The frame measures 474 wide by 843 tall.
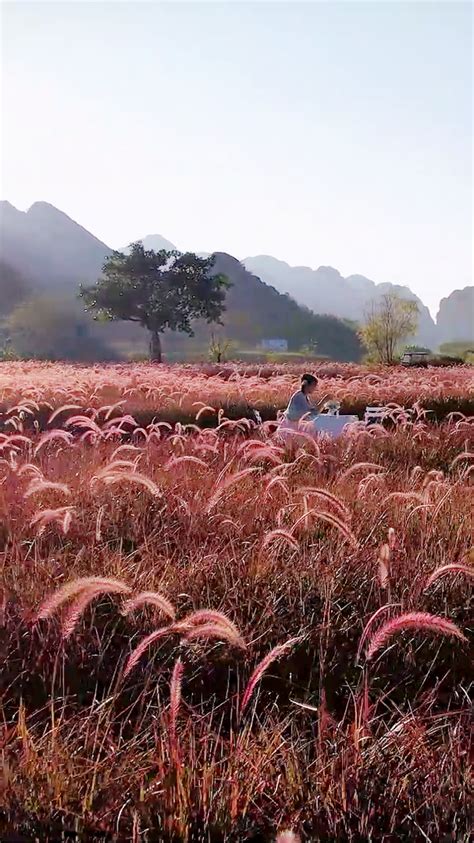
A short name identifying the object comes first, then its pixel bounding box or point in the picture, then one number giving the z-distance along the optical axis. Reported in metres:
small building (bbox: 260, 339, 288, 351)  90.74
